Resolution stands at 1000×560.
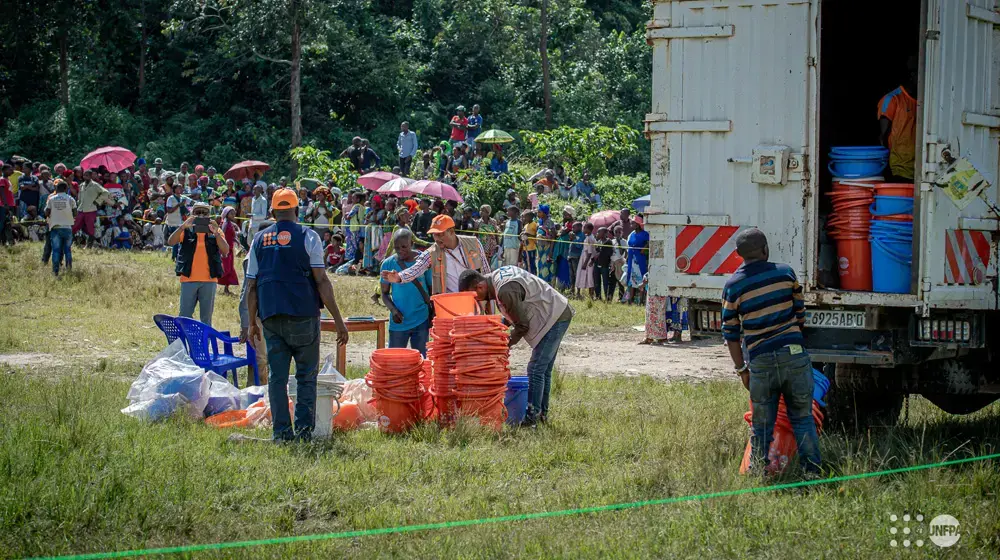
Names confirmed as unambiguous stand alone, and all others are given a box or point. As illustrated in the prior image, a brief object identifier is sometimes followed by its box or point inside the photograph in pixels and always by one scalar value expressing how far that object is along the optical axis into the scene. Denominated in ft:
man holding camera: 79.25
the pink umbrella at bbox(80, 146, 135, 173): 174.29
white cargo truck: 50.21
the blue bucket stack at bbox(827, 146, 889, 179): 54.39
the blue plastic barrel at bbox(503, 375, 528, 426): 62.08
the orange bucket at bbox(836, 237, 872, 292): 53.67
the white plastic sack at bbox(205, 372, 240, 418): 62.13
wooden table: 70.18
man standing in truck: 55.11
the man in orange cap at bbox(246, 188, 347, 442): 53.78
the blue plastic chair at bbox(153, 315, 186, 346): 66.90
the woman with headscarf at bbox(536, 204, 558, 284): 138.72
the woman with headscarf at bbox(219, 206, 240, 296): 111.04
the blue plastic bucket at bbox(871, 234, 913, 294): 52.08
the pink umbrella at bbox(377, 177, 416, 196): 152.46
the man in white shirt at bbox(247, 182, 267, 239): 151.94
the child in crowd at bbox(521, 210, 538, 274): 137.90
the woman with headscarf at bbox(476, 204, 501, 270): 141.79
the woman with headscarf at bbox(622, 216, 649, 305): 121.39
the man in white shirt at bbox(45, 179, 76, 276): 128.77
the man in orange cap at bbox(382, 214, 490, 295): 68.85
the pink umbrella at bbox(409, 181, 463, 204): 149.69
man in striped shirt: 45.75
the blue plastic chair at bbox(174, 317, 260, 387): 65.51
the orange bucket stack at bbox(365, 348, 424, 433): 59.06
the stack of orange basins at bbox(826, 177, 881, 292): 53.62
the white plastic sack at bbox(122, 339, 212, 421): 59.88
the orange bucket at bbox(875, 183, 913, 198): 52.37
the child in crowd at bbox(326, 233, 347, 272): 152.66
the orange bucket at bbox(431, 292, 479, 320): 60.08
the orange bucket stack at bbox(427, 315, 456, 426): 59.41
